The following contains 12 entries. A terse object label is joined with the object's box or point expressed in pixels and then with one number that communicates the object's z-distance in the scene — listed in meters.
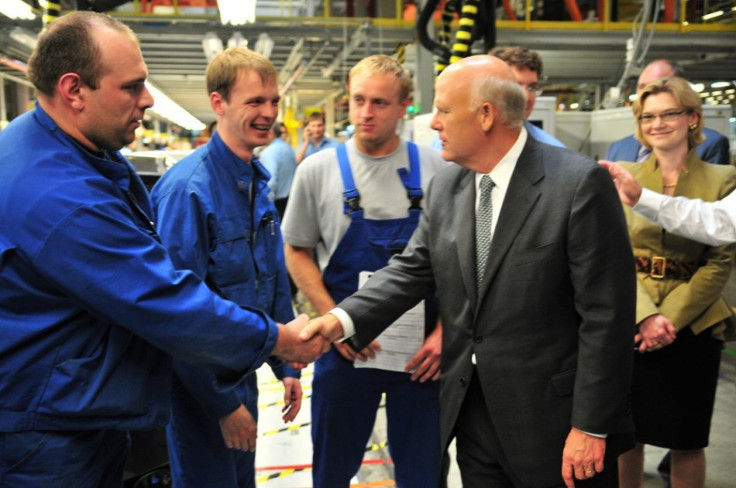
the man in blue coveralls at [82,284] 1.75
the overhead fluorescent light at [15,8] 6.82
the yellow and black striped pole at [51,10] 6.49
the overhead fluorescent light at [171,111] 14.98
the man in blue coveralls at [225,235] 2.40
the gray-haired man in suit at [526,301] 2.07
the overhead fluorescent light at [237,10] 6.60
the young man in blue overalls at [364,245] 2.96
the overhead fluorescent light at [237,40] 8.41
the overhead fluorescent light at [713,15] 12.06
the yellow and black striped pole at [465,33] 6.57
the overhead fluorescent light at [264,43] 8.68
